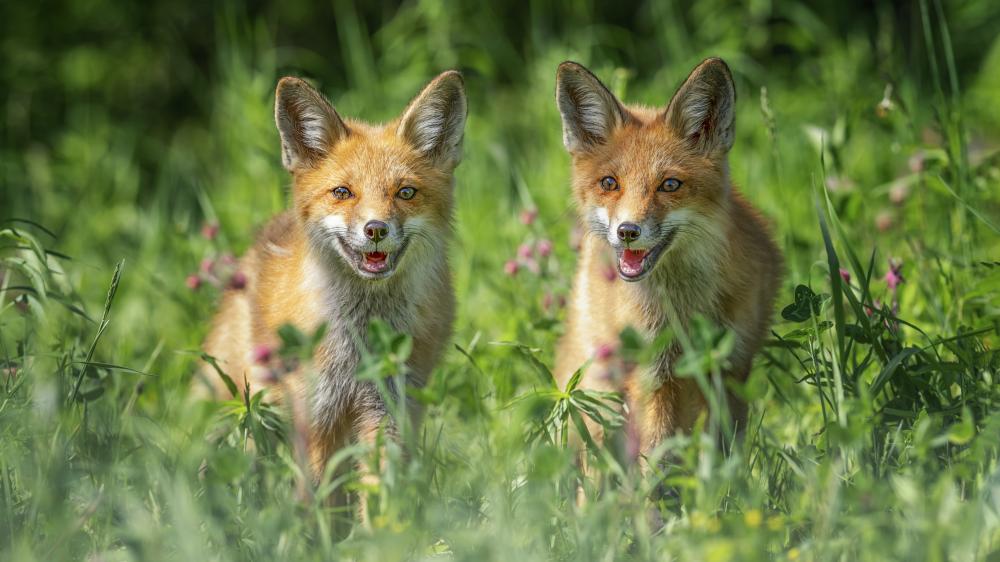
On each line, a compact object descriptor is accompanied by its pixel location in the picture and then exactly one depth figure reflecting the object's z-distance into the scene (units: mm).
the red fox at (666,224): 7676
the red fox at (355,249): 7684
